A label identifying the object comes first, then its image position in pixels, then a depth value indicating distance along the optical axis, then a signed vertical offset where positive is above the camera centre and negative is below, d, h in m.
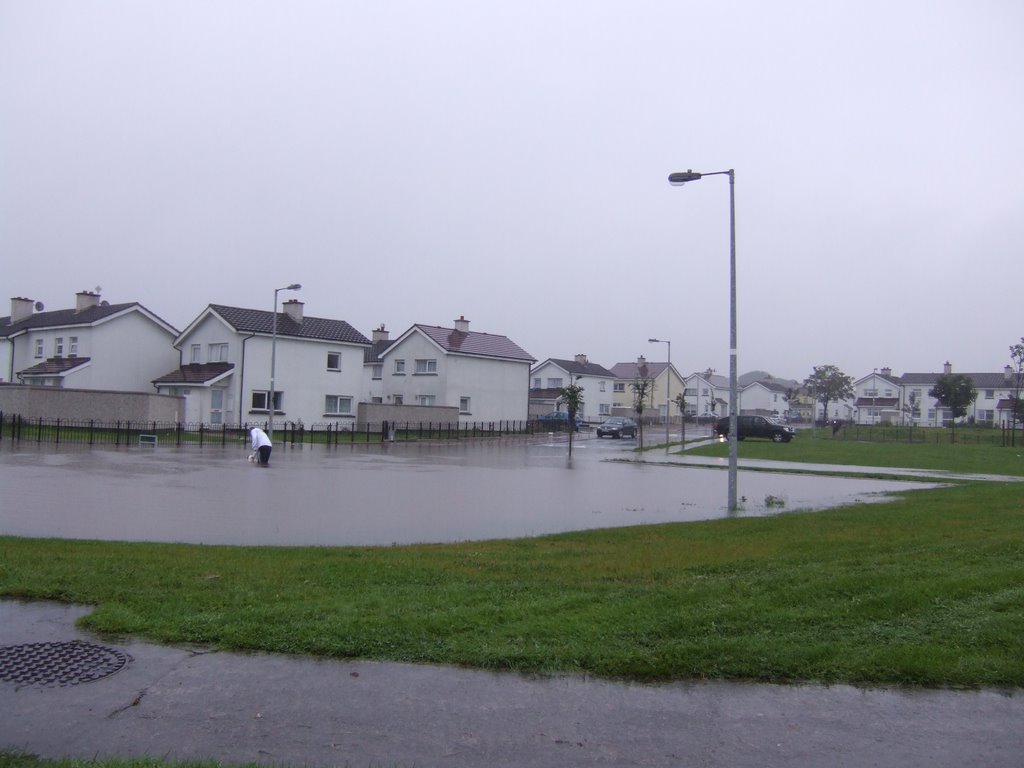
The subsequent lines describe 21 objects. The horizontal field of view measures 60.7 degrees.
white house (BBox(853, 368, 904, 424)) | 118.81 +3.34
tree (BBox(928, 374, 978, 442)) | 75.25 +2.59
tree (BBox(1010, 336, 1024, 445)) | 59.40 +4.04
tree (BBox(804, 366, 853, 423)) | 99.25 +4.22
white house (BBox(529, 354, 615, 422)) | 94.94 +3.68
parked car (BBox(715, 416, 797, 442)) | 52.75 -0.67
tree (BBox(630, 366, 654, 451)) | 43.28 +1.25
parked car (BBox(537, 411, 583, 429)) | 70.73 -0.32
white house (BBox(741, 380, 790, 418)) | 133.88 +3.17
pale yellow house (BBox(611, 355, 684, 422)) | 100.12 +3.57
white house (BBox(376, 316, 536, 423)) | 61.28 +2.97
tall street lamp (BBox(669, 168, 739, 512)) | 17.28 +1.49
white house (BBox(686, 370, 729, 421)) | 117.56 +2.54
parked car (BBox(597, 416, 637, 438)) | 61.19 -0.84
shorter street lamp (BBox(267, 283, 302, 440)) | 37.88 +3.48
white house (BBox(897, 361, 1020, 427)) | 101.34 +2.64
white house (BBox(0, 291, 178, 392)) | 50.91 +3.67
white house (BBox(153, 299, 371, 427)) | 48.72 +2.46
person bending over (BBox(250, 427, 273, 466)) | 26.88 -1.13
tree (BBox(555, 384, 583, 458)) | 44.14 +0.92
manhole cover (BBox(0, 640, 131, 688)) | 5.65 -1.74
